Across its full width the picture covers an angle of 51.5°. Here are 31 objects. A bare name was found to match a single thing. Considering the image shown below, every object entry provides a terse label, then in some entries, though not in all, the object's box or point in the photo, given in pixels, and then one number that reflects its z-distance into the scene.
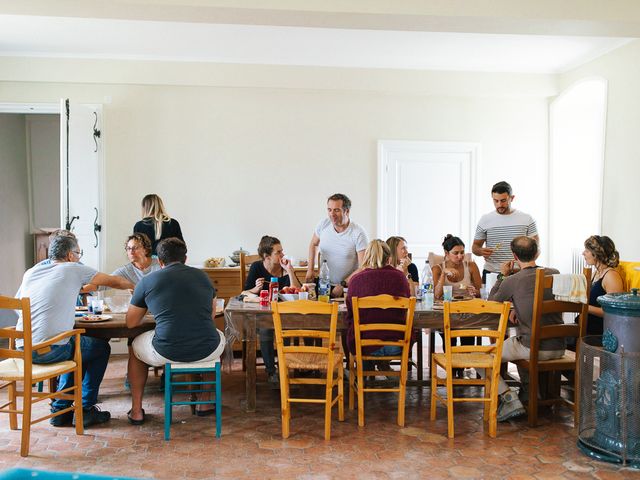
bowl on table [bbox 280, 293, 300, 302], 4.81
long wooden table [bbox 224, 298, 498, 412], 4.47
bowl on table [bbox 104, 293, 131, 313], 4.80
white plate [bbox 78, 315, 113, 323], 4.43
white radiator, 6.98
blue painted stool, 4.12
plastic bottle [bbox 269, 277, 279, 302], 4.80
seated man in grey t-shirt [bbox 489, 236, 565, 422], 4.46
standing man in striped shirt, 6.00
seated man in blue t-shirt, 4.13
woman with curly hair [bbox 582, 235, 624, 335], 4.86
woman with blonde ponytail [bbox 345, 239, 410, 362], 4.40
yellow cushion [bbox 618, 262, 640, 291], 5.61
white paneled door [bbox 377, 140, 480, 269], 7.50
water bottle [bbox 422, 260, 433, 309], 4.78
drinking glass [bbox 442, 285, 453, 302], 4.80
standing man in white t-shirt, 5.62
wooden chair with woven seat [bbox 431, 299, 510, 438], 4.12
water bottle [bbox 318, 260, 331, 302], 4.81
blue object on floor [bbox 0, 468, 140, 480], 1.63
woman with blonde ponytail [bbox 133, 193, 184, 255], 5.77
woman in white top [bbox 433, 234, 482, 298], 5.20
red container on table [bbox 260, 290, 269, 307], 4.68
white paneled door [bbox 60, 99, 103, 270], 6.61
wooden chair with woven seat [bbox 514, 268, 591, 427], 4.32
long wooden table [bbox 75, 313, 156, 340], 4.35
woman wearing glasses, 5.02
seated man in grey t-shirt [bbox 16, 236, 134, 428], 4.13
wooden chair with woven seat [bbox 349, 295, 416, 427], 4.23
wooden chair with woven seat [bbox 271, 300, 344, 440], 4.08
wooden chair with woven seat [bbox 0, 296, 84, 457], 3.83
